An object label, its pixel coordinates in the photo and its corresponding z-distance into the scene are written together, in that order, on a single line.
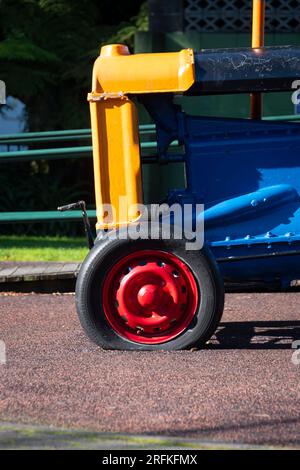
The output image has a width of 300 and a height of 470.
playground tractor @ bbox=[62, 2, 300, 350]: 10.91
